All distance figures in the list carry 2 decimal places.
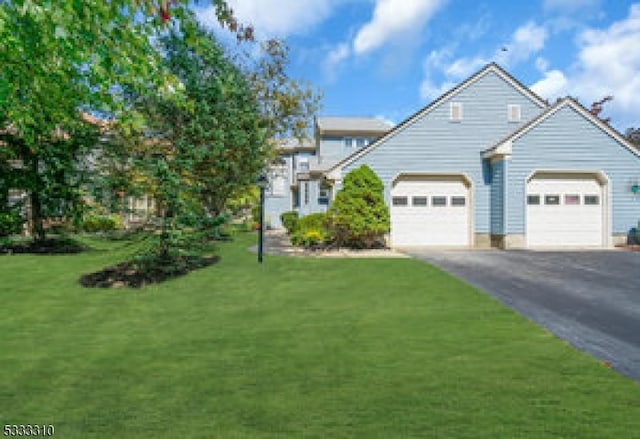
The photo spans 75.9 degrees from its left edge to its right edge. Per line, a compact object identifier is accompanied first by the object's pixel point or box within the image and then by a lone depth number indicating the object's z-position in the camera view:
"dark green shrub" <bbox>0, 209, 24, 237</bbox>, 16.52
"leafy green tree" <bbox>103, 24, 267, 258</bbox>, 11.07
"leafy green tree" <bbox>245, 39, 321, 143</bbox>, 25.27
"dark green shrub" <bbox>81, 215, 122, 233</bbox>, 24.87
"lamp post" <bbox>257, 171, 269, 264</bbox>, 13.52
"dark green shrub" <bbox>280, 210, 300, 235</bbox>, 25.14
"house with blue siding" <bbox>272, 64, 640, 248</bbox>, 17.36
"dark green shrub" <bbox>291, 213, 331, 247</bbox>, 17.37
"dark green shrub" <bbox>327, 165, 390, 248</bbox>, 16.36
